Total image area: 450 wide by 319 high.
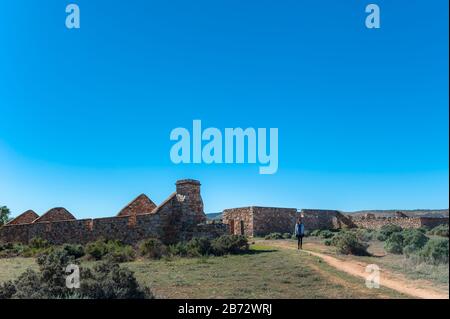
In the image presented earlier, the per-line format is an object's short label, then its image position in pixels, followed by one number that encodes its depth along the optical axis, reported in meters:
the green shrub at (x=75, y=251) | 19.19
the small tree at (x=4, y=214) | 42.04
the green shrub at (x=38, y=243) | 24.31
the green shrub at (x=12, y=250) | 23.27
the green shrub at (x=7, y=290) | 9.79
